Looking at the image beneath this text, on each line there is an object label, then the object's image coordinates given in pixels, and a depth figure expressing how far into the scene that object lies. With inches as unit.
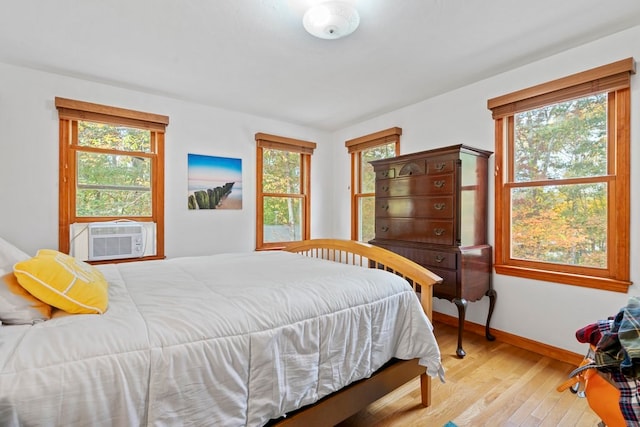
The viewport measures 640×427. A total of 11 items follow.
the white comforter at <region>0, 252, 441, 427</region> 33.4
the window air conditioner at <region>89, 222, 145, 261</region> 117.6
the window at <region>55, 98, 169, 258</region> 115.3
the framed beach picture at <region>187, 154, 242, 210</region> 142.3
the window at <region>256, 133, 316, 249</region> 161.6
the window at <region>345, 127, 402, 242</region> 161.0
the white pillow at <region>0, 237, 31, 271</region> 45.6
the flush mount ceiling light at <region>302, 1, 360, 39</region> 73.2
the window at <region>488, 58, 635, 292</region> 86.7
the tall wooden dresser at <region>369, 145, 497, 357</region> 101.6
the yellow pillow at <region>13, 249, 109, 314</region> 43.6
